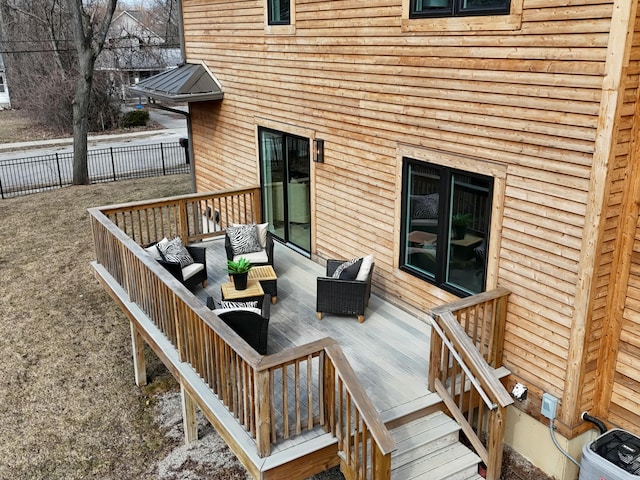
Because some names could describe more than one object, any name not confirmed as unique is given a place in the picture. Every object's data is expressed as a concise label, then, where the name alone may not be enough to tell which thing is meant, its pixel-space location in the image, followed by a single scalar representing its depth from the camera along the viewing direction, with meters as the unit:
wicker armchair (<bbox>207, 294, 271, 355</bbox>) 6.16
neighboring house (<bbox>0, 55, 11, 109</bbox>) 43.06
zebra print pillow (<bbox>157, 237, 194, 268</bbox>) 8.28
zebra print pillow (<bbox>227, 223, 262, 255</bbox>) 8.86
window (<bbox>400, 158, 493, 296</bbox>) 6.20
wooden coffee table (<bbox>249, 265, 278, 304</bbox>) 7.80
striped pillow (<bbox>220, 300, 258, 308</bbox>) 6.84
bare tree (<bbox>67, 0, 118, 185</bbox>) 18.09
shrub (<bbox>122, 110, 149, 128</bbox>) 34.01
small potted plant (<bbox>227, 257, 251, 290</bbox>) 7.60
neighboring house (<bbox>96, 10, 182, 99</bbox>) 38.66
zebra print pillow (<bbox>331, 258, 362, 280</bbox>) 7.29
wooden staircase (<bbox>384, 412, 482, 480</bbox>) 5.25
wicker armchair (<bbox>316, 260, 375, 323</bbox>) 7.07
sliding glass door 9.27
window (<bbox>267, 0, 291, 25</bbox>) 8.73
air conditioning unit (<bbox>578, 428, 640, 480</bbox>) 4.97
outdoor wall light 8.51
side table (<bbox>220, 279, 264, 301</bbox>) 7.46
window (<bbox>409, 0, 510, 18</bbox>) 5.52
